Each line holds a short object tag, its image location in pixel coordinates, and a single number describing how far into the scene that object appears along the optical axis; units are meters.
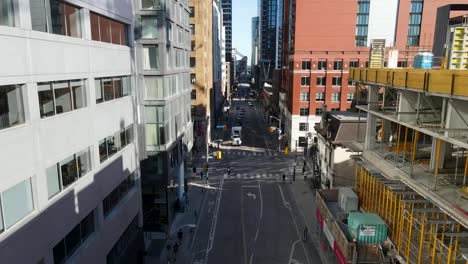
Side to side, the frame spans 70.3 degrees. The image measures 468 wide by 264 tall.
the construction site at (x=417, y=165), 13.45
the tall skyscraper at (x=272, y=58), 175.24
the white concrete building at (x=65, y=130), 11.31
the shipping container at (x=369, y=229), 18.67
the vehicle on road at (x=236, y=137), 68.31
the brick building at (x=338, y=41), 60.06
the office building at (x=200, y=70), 60.41
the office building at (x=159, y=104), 27.88
